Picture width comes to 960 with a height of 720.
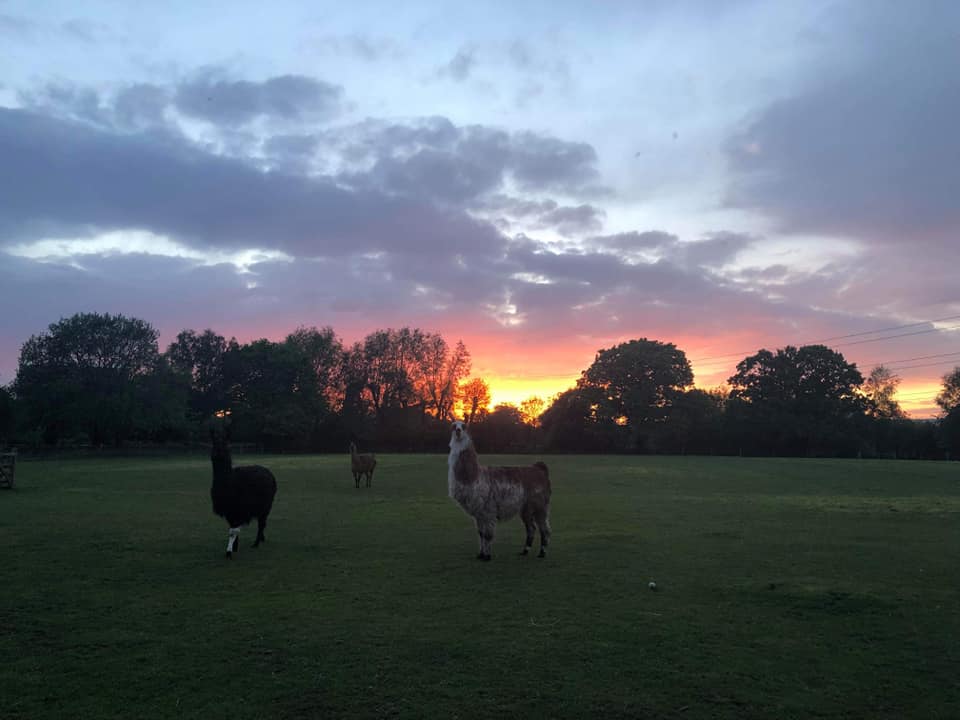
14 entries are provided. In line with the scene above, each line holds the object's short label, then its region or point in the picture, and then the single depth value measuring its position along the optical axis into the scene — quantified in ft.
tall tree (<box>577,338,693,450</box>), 268.82
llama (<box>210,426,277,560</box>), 39.88
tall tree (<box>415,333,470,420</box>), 312.09
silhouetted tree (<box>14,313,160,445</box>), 214.07
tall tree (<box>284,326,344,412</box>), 316.60
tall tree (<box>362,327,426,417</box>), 308.60
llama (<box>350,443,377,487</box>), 91.20
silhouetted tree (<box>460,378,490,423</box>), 312.50
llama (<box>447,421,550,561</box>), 38.81
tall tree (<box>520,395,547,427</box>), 379.74
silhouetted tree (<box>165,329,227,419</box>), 309.63
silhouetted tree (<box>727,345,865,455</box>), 257.96
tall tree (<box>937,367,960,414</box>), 329.11
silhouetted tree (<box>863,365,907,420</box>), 378.32
